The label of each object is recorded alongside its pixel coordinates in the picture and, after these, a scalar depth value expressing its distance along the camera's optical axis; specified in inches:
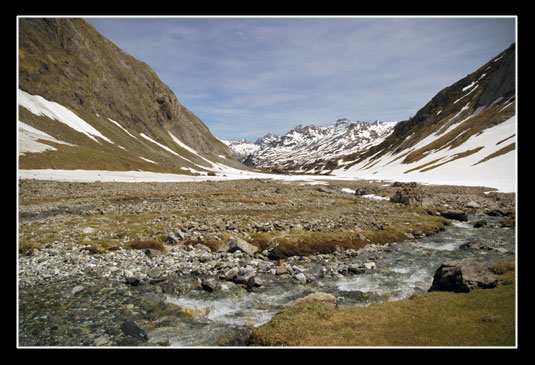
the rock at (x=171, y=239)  893.6
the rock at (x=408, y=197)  1771.7
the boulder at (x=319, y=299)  493.4
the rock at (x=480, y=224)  1220.4
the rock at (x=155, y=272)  637.6
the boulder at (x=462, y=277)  495.5
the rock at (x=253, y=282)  622.4
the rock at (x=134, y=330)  429.7
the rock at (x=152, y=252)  772.8
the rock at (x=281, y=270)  701.3
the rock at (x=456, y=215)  1369.5
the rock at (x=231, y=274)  650.8
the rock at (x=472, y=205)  1644.9
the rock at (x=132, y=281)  600.1
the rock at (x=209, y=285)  595.2
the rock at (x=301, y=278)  652.2
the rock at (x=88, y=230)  929.7
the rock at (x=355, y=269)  709.9
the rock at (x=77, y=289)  557.6
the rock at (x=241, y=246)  822.0
